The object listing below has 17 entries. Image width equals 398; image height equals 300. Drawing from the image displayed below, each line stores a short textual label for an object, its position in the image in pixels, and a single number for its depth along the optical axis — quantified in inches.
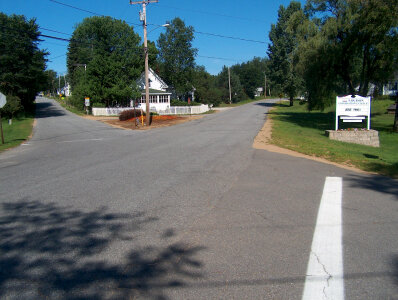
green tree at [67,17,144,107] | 1653.5
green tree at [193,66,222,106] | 2481.3
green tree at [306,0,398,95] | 836.9
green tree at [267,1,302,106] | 2175.2
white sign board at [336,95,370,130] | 715.4
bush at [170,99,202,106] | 2078.1
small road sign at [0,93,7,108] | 699.4
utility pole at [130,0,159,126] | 1050.8
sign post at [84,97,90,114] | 1679.4
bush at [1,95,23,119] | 1539.1
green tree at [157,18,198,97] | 2172.7
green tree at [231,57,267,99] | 4473.4
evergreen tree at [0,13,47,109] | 1567.4
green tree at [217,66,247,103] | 3481.8
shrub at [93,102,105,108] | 1831.4
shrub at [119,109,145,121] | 1348.4
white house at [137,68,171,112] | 1918.1
